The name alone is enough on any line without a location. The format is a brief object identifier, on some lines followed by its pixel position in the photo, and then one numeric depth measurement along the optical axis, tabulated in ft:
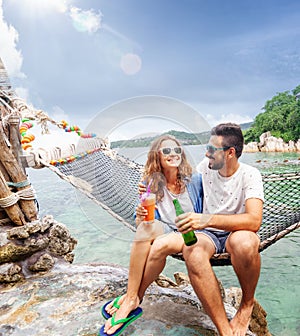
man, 3.49
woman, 3.32
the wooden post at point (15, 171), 6.08
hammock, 4.01
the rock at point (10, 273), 5.55
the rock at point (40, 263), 5.89
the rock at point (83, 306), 4.21
